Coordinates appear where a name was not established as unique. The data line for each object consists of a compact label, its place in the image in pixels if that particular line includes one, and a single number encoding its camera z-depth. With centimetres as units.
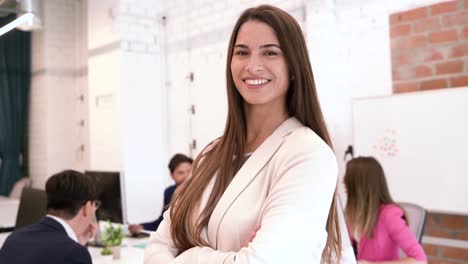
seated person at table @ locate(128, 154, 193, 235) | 369
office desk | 255
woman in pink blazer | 221
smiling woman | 96
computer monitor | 277
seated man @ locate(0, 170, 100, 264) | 176
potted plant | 261
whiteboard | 276
